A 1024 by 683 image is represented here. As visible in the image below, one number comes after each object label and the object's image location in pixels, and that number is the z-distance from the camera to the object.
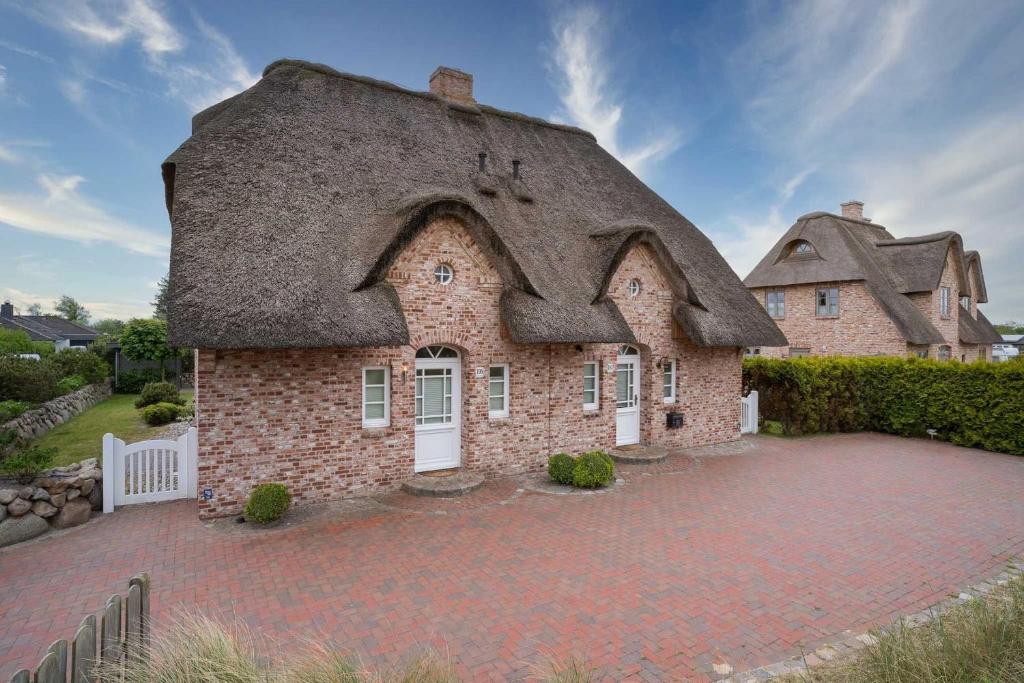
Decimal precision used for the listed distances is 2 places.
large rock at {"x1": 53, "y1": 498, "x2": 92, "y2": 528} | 7.25
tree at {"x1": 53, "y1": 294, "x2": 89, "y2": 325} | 76.81
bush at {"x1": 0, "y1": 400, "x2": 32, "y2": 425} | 11.84
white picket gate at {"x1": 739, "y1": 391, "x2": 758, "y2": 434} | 15.11
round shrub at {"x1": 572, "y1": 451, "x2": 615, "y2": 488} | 9.23
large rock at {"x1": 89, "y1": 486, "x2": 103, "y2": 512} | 7.82
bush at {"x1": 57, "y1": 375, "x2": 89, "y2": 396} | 18.47
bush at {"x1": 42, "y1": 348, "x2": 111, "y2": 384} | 21.58
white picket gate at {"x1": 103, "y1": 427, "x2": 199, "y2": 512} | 7.91
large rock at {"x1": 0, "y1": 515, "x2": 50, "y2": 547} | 6.67
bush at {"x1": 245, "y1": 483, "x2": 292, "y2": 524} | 7.27
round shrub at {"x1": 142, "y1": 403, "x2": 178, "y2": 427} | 15.98
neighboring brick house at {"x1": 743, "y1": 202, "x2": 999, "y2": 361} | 21.23
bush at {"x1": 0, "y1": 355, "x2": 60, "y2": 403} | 15.19
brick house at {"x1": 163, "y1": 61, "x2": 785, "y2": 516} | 7.71
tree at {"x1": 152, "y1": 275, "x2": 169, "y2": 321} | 49.19
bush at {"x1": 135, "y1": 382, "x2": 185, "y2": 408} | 19.14
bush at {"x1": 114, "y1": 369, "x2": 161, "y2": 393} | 25.73
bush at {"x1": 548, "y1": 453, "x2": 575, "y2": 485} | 9.46
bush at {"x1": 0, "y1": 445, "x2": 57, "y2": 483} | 7.23
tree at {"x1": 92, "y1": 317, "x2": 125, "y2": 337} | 86.15
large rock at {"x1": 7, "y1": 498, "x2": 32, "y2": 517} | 6.81
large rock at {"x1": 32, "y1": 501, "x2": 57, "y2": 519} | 7.05
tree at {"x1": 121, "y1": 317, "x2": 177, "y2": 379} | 24.61
